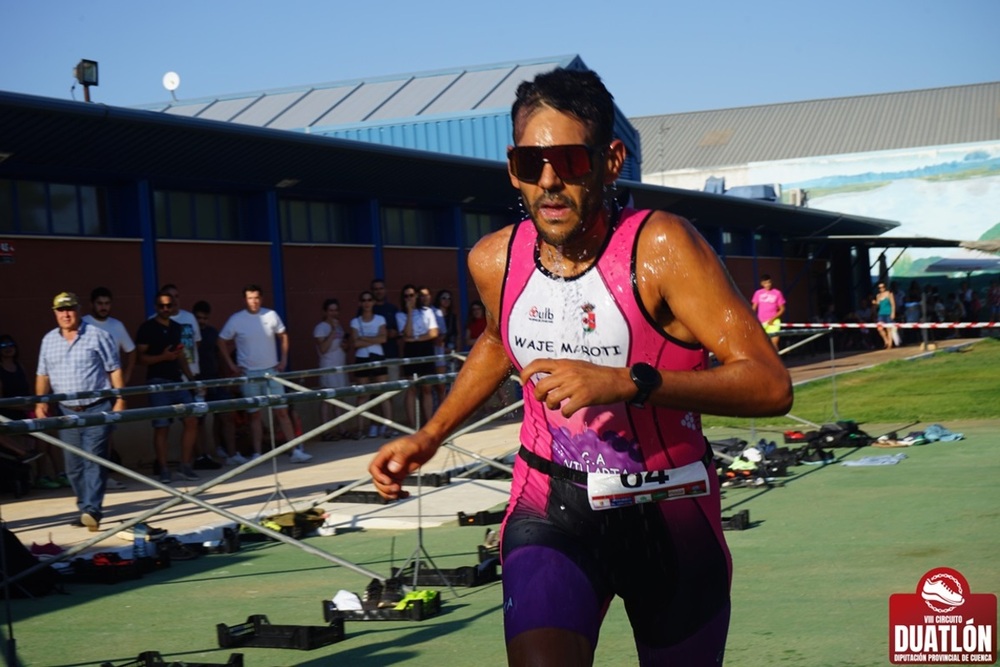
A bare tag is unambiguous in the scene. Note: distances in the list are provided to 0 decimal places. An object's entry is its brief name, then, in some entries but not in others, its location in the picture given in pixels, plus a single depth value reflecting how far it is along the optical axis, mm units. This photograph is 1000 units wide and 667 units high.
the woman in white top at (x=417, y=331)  18734
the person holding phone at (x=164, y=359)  13984
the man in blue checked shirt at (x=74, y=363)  11438
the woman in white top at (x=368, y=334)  18031
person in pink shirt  23855
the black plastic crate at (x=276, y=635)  6707
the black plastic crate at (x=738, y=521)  9891
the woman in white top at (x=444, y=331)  19250
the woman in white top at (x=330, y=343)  18141
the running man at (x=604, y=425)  3379
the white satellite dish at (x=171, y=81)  30672
